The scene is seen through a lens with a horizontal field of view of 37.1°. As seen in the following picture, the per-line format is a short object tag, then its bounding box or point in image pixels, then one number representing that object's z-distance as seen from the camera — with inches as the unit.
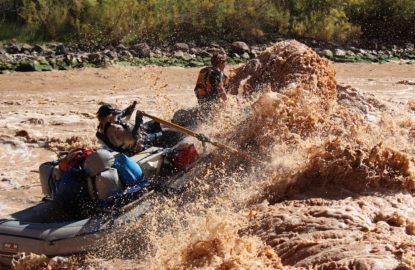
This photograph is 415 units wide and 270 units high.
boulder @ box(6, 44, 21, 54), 651.5
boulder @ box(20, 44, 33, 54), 655.1
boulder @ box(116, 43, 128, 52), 679.1
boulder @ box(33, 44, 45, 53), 658.2
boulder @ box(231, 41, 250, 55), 705.6
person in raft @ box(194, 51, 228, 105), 319.3
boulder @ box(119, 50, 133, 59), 656.4
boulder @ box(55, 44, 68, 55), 652.1
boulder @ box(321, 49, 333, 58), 722.2
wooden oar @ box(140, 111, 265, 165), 260.5
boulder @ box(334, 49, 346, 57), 729.2
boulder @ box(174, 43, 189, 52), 705.7
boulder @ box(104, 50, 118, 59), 649.6
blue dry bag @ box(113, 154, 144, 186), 229.9
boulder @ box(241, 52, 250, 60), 693.3
